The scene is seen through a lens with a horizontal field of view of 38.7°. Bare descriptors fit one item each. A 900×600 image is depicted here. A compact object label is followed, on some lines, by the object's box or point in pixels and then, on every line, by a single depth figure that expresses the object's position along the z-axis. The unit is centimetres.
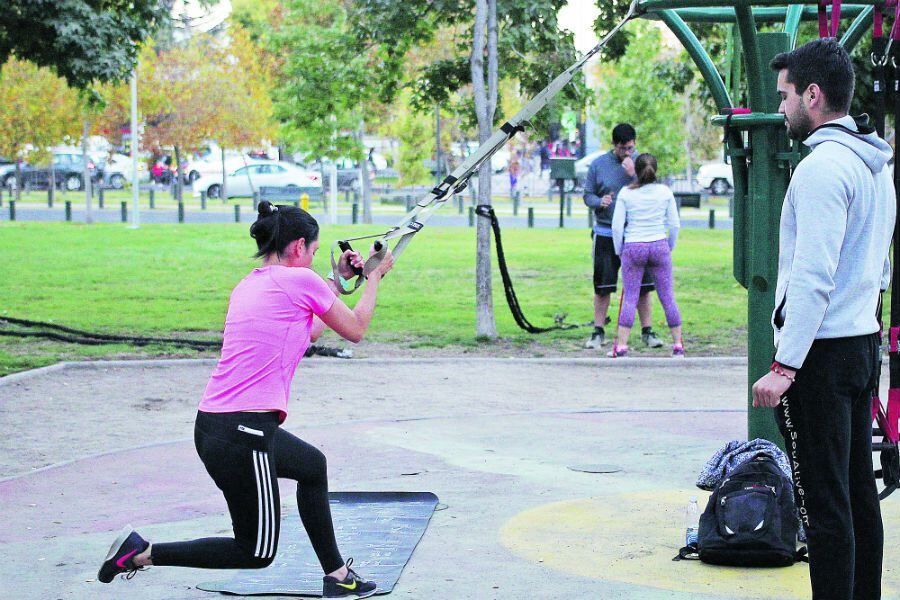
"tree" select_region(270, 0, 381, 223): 1352
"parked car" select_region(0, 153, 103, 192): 5009
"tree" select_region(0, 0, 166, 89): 1302
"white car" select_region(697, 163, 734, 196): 4862
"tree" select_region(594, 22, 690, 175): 3928
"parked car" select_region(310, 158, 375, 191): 4944
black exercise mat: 516
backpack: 526
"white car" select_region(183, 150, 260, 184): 4909
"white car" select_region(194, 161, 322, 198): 4459
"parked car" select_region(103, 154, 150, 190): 5281
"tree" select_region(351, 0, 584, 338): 1233
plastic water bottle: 558
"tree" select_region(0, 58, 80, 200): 3425
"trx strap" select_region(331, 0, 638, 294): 512
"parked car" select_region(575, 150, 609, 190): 4547
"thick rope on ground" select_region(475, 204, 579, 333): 1194
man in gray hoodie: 402
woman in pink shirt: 454
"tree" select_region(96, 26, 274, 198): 4100
